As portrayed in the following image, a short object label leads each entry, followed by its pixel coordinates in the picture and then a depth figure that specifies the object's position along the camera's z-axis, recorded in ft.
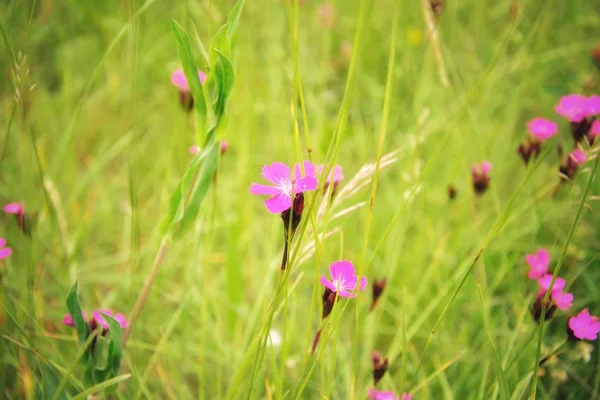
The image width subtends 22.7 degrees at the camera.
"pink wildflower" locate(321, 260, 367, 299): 1.76
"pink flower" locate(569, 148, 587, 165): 1.98
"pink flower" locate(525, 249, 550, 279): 2.01
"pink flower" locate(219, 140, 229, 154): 2.02
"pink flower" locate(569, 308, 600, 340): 1.82
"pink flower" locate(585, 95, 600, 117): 1.94
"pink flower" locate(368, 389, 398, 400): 1.87
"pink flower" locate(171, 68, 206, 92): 1.99
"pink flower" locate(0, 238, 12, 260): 1.84
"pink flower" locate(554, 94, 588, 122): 1.96
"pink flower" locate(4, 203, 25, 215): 1.96
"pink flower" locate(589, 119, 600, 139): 1.98
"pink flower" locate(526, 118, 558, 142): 2.06
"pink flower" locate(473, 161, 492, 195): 2.07
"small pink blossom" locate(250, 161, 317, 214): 1.69
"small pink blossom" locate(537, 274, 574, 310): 1.86
